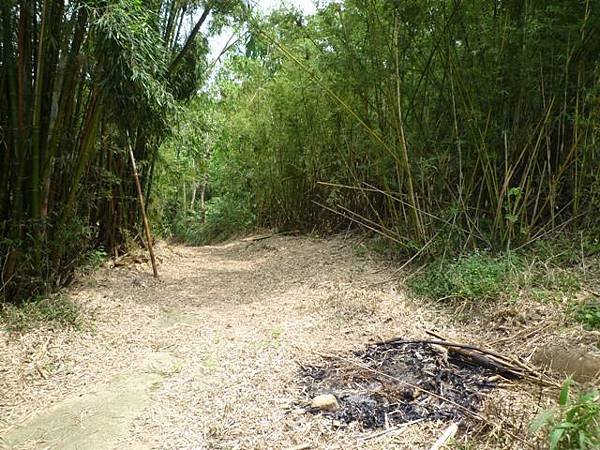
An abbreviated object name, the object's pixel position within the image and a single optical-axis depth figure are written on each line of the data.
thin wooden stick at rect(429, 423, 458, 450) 1.31
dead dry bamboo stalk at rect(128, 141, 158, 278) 3.96
